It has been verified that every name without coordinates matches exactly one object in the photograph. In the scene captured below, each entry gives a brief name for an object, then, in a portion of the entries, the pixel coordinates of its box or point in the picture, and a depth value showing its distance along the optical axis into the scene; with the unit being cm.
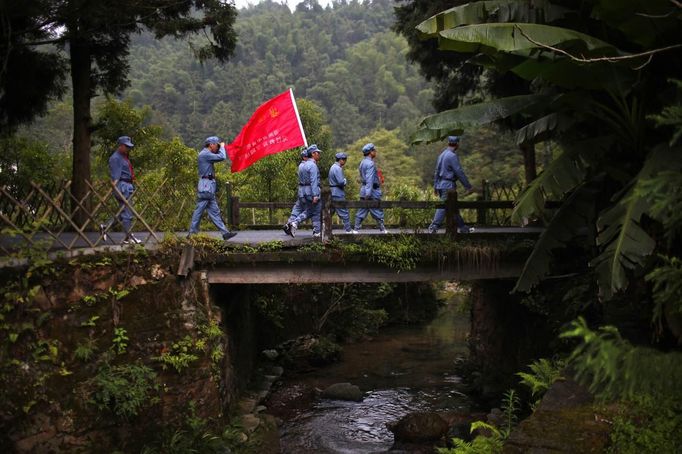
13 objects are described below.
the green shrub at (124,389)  779
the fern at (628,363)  276
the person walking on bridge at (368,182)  1095
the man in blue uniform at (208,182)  979
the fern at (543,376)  681
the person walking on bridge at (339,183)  1072
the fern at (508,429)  661
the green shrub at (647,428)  472
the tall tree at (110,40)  1129
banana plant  562
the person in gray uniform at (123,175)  962
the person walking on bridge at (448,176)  1045
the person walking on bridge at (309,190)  1028
